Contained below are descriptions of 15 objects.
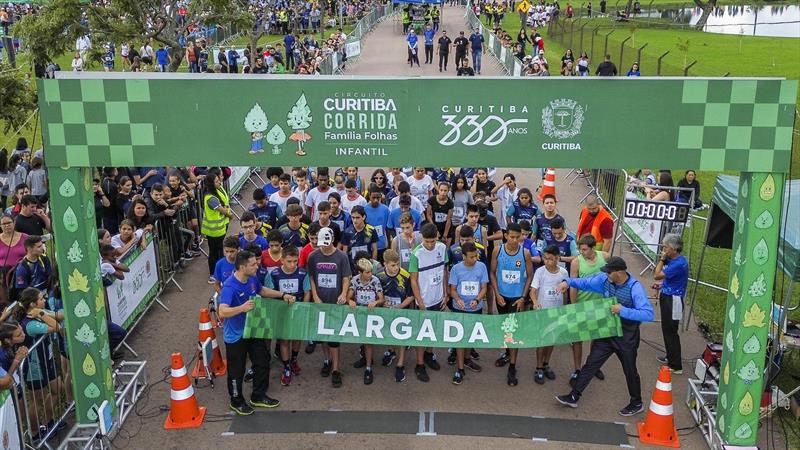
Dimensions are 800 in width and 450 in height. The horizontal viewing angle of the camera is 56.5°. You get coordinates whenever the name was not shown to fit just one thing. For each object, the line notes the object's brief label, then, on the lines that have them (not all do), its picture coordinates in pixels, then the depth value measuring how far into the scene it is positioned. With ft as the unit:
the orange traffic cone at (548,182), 49.52
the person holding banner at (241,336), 25.54
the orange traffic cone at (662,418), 25.25
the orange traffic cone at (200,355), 29.30
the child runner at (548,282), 27.66
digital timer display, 35.96
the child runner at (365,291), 28.02
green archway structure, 21.76
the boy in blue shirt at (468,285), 28.40
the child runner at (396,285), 28.25
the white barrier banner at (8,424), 21.08
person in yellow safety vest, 37.24
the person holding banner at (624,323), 25.90
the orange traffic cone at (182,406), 26.27
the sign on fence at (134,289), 31.07
